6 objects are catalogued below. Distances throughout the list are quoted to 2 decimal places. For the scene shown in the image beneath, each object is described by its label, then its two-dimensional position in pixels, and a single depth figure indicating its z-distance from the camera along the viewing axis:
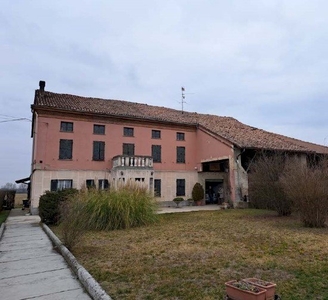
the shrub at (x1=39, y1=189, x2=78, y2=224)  12.52
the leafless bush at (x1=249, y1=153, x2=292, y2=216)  13.05
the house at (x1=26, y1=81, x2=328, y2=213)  20.30
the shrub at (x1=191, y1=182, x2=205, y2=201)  24.16
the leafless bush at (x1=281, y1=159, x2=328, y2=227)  9.66
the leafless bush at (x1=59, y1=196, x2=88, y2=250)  7.20
